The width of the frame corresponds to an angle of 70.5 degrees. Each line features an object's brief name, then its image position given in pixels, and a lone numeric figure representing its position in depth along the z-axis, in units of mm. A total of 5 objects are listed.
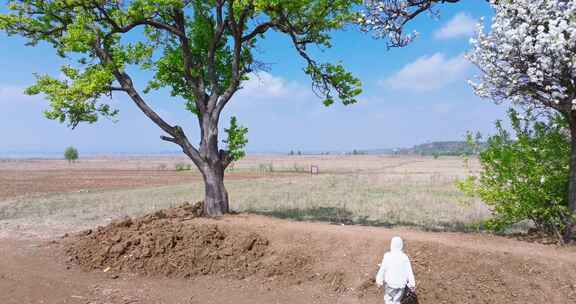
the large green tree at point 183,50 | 11445
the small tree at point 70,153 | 105375
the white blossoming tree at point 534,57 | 7191
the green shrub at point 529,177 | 8922
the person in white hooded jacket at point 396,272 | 6207
